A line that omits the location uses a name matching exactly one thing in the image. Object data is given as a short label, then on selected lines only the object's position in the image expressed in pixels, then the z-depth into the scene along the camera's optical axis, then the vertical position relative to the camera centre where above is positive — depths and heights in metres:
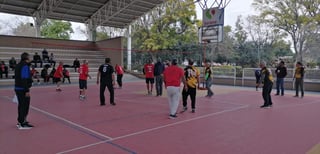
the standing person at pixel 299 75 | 11.91 -0.44
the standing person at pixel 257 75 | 16.30 -0.61
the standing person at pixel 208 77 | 11.77 -0.55
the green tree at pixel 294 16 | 21.75 +4.40
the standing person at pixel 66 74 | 18.93 -0.74
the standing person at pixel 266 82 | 8.99 -0.58
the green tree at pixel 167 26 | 31.80 +4.97
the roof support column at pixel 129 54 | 27.00 +1.14
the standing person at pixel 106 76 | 8.99 -0.41
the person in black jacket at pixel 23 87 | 5.77 -0.53
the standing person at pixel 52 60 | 21.58 +0.33
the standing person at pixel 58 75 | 14.14 -0.62
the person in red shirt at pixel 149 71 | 12.25 -0.31
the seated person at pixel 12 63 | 19.25 +0.05
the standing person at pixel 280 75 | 12.46 -0.46
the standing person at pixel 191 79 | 7.76 -0.43
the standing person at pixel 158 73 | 11.84 -0.39
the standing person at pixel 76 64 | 22.17 +0.01
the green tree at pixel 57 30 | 42.12 +5.76
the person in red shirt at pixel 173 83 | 7.05 -0.50
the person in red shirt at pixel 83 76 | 10.55 -0.50
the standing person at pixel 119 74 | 15.67 -0.59
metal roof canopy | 23.31 +5.35
